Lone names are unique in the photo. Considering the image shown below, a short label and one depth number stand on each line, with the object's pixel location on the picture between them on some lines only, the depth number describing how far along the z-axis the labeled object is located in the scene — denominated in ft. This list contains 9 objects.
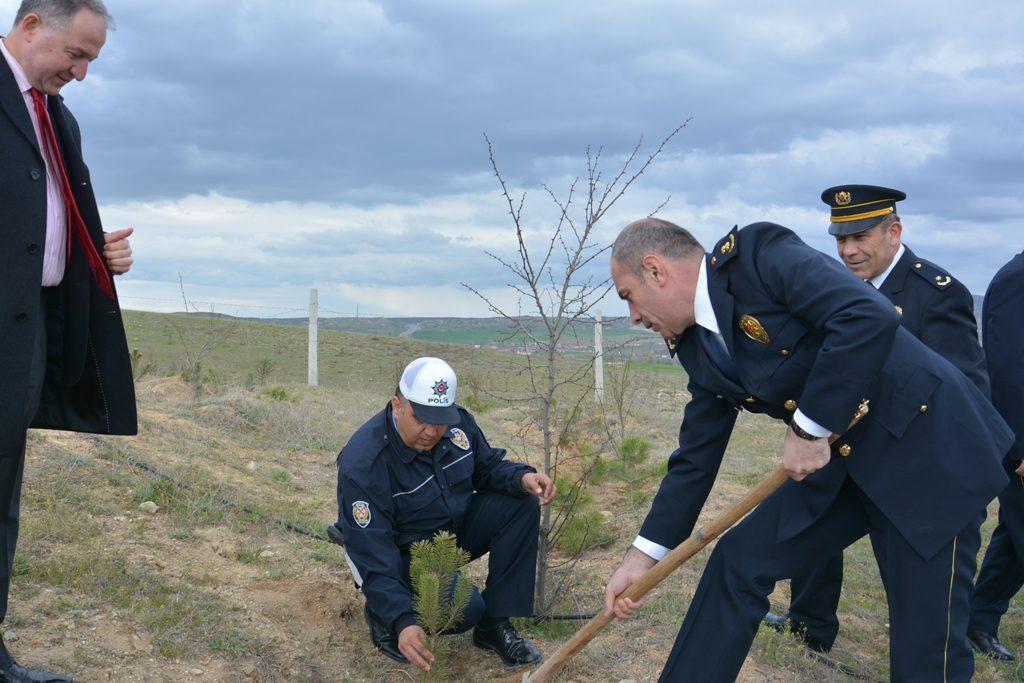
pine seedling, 10.74
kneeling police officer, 11.48
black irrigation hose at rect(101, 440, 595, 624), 17.71
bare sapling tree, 13.48
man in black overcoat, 8.98
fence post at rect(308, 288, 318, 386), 40.73
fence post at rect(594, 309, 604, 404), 35.31
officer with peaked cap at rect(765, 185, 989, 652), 11.69
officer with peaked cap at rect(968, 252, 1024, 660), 13.12
